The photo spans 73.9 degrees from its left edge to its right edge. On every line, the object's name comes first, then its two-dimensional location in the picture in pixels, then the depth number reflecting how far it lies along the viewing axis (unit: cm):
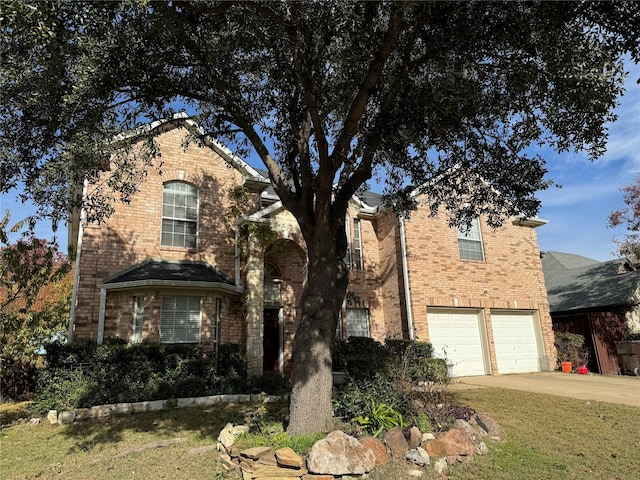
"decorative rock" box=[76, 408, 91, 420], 948
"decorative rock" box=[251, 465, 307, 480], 550
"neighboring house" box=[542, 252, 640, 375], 1770
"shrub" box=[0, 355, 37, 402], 1274
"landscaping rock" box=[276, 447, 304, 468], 562
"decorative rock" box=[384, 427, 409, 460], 616
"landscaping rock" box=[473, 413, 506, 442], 718
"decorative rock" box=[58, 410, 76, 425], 925
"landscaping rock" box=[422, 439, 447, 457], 625
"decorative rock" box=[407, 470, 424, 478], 567
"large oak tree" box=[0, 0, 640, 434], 631
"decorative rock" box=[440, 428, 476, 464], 623
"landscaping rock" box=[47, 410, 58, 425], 931
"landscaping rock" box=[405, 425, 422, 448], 642
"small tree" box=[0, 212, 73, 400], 1111
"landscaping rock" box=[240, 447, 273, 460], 579
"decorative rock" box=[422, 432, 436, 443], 653
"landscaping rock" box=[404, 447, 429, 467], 599
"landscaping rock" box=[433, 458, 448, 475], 587
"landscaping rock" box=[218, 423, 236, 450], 658
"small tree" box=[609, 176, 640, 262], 2523
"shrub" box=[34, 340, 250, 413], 1016
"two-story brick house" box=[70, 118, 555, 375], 1259
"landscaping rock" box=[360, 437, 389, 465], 599
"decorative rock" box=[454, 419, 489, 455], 654
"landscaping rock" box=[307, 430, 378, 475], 557
